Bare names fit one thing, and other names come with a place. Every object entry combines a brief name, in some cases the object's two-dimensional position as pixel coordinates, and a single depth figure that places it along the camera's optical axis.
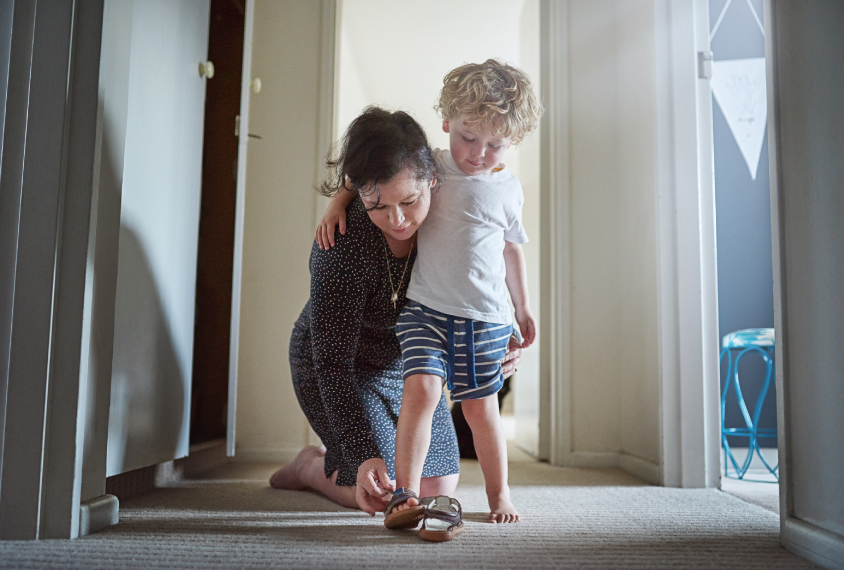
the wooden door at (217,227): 2.03
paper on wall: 2.70
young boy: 1.17
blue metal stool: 2.03
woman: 1.13
